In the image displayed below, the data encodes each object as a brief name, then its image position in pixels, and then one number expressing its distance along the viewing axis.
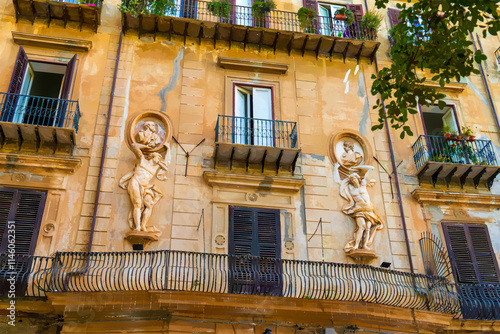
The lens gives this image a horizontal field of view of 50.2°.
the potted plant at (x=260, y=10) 16.70
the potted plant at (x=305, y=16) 16.67
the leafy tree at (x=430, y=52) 9.36
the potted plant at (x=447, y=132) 15.40
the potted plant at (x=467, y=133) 15.48
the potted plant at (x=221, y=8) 16.28
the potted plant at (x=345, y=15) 17.06
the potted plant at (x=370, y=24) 17.08
